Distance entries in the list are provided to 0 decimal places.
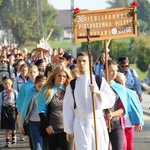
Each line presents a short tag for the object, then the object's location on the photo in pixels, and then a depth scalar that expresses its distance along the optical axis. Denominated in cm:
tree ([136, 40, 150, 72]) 4532
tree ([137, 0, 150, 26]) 12825
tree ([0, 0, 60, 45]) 8312
